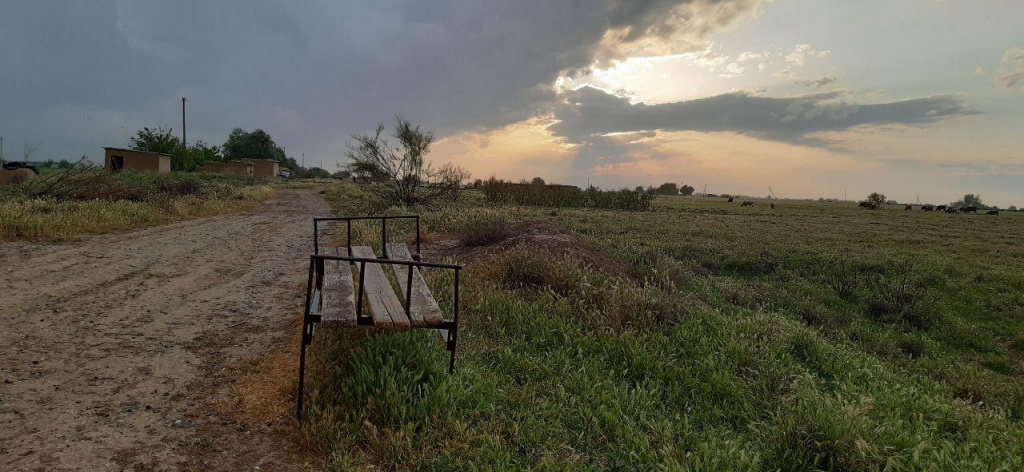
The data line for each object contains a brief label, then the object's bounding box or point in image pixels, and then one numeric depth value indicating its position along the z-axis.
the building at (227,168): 55.07
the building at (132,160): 36.66
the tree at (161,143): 52.74
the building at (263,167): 61.74
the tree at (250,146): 83.88
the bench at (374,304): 3.36
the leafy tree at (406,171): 20.12
